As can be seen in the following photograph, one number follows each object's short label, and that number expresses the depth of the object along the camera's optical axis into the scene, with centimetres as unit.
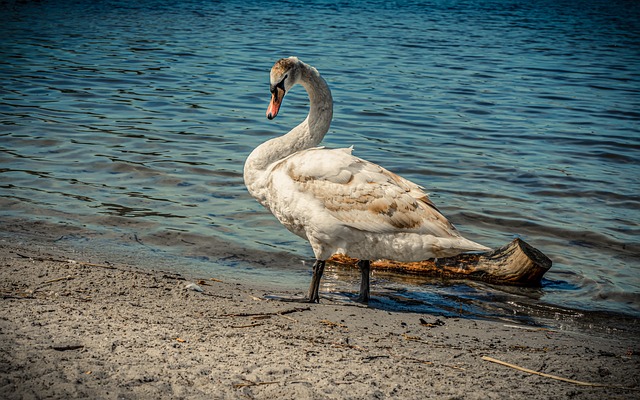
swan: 601
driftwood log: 729
